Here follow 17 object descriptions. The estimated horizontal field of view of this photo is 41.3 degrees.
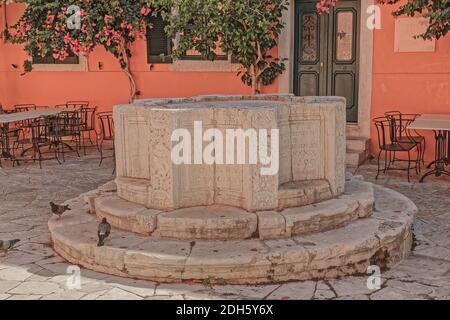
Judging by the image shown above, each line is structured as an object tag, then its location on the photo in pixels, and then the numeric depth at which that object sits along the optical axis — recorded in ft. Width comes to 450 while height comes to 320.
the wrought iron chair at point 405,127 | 30.49
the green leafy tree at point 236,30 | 31.01
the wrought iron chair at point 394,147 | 26.99
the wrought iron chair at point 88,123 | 34.93
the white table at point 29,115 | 31.30
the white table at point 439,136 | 25.66
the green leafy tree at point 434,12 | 24.52
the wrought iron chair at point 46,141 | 32.33
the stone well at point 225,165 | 17.49
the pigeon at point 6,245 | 17.92
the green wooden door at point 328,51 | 33.50
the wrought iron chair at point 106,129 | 34.73
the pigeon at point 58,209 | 19.04
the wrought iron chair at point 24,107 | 40.02
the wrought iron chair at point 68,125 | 33.59
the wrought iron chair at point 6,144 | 32.91
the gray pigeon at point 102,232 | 16.30
